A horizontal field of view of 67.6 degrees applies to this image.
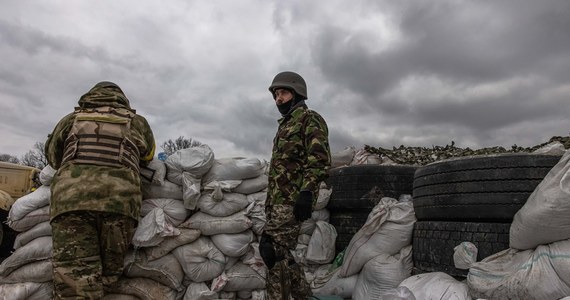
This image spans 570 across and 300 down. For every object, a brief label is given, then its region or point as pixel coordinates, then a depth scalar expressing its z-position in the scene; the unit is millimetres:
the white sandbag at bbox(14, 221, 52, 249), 3104
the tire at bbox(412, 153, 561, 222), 2314
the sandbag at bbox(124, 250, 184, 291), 2965
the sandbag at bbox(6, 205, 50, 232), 3111
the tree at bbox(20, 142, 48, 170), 31738
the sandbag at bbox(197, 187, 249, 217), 3295
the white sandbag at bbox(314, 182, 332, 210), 3684
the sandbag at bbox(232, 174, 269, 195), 3486
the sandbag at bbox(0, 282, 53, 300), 2920
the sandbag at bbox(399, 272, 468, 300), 2283
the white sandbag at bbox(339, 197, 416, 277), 3049
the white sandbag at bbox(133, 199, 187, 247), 2951
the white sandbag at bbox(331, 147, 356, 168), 4566
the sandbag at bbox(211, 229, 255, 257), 3223
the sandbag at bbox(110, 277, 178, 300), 2904
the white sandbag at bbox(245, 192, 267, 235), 3377
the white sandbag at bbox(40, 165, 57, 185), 3184
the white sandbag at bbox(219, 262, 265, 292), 3225
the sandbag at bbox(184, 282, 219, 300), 3102
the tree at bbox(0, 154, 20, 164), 27778
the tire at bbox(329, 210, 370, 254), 3609
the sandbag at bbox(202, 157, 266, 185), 3418
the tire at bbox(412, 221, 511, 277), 2340
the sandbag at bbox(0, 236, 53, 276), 3016
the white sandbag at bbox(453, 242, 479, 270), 2367
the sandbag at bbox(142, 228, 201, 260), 3047
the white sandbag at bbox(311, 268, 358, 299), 3271
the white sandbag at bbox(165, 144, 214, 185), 3283
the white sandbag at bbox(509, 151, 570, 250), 1829
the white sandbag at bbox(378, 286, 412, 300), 2033
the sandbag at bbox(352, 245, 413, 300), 2967
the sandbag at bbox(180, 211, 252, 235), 3252
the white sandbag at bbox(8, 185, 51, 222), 3115
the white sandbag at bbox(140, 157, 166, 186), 3154
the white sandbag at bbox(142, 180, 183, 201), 3215
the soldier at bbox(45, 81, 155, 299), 2566
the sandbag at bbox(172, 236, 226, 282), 3123
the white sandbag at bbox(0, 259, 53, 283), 2969
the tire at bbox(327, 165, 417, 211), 3553
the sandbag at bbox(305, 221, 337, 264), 3570
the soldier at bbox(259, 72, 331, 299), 2758
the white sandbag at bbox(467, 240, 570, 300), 1855
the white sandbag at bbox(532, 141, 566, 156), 2781
